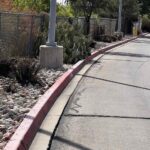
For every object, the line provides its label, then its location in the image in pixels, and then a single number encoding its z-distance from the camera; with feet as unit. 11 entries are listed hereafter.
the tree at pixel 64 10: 92.26
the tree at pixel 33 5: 76.88
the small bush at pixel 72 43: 44.80
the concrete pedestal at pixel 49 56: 36.78
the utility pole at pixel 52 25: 37.39
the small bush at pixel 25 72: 27.94
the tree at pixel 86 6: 81.10
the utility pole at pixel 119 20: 109.41
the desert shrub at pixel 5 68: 29.41
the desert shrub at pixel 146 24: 200.30
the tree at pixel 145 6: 192.03
